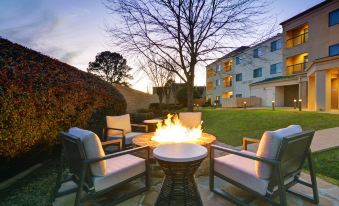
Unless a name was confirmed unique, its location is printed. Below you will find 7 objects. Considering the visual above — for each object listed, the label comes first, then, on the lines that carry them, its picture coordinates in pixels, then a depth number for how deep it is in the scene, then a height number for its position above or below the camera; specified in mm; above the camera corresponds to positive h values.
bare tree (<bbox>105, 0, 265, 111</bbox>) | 7859 +3275
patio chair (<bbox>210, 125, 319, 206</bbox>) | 2438 -899
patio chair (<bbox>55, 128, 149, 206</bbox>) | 2594 -978
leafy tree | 31594 +5622
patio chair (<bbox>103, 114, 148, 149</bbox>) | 5496 -801
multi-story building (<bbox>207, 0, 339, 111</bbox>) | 12328 +4062
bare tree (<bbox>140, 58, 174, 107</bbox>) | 19438 +2480
